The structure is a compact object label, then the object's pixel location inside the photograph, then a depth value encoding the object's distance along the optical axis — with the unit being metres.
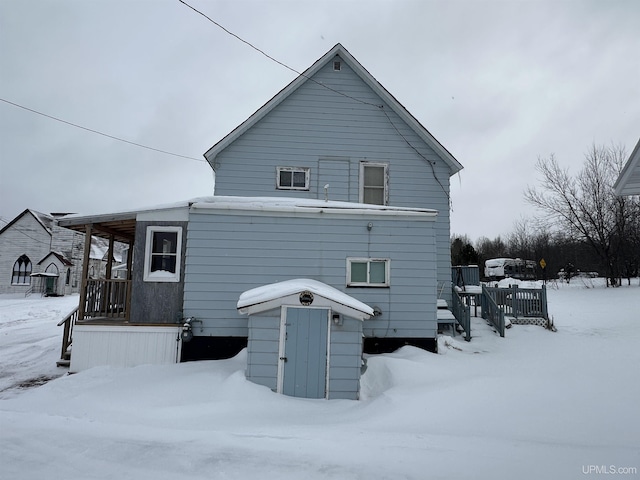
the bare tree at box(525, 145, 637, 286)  22.63
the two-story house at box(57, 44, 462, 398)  8.78
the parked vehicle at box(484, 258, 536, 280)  38.81
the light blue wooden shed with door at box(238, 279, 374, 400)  7.05
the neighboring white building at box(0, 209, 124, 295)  33.72
